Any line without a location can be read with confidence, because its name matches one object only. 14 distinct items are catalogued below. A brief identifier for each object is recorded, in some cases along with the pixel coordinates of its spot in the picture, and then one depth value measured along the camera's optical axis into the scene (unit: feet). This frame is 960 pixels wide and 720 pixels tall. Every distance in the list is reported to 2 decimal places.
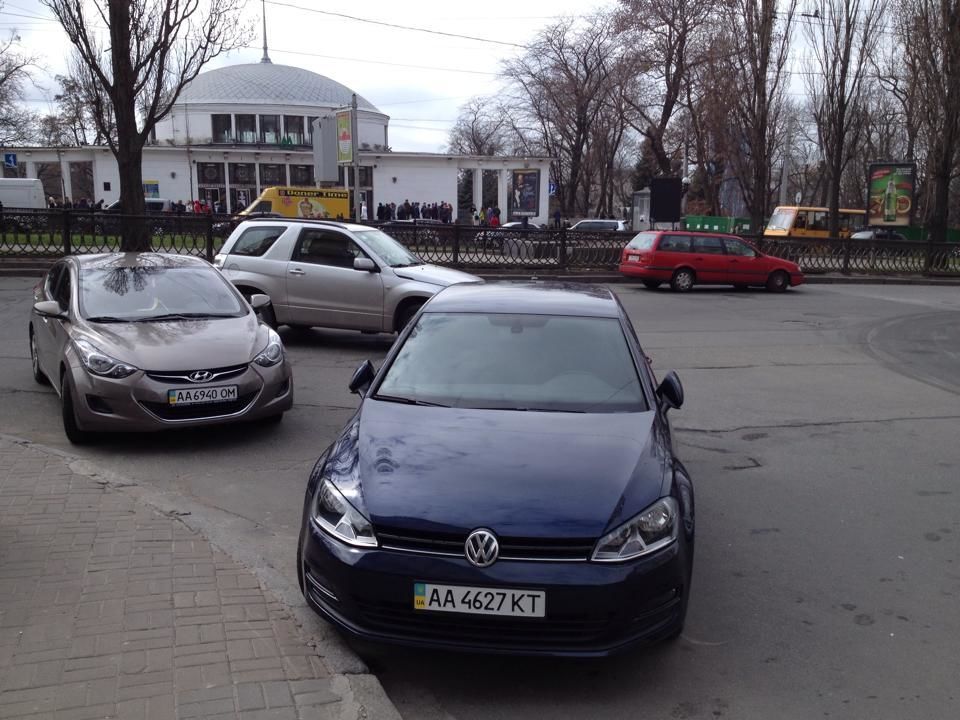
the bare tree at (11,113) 133.39
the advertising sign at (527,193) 167.63
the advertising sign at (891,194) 116.98
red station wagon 73.20
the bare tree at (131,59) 70.38
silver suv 38.70
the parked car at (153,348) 21.90
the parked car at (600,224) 139.03
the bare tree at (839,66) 105.09
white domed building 212.64
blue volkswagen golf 10.96
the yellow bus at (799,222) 146.92
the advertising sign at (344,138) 75.56
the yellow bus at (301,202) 108.47
